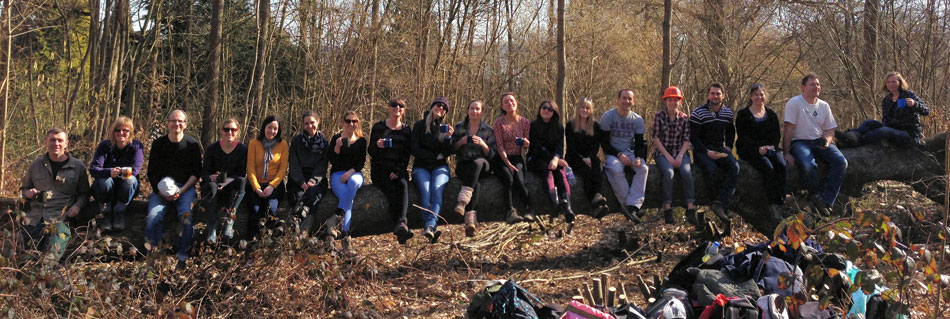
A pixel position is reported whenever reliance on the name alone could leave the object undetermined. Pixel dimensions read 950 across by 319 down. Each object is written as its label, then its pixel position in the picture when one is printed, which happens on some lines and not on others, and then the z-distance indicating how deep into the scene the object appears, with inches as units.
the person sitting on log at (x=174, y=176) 213.8
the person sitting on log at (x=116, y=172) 215.8
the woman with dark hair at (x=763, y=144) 260.5
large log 235.8
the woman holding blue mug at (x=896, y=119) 271.7
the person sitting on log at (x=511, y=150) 243.8
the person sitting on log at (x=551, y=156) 243.1
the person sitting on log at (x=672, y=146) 256.1
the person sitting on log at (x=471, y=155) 235.1
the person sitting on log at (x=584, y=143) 253.9
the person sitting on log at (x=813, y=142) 262.2
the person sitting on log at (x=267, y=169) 225.3
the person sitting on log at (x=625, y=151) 251.9
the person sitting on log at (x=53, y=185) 210.2
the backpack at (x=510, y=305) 165.0
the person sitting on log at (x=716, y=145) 257.9
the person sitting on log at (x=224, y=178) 216.5
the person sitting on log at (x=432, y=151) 239.6
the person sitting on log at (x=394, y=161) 235.0
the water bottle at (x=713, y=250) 190.9
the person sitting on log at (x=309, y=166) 229.6
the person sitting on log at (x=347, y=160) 232.2
